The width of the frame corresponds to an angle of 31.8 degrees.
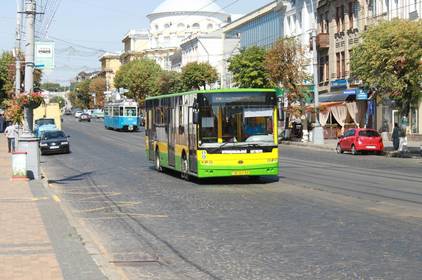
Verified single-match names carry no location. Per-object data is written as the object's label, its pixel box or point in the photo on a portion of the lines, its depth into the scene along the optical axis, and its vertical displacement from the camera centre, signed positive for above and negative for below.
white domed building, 147.88 +20.32
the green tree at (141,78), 117.00 +7.16
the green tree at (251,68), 66.31 +4.76
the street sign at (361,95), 54.04 +1.74
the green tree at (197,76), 95.69 +6.04
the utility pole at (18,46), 43.72 +5.10
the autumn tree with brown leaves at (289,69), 55.47 +3.90
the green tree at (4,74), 82.44 +5.91
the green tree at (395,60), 37.56 +2.99
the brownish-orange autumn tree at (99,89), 183.75 +8.64
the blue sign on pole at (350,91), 56.04 +2.13
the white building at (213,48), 112.01 +11.36
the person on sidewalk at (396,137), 40.00 -1.03
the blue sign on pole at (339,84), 59.50 +2.90
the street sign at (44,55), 23.09 +2.18
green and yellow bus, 21.75 -0.33
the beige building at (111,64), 195.50 +15.99
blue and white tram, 78.62 +0.78
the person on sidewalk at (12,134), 39.22 -0.49
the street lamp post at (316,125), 52.22 -0.39
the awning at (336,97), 57.31 +1.76
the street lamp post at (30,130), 22.23 -0.15
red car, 41.00 -1.24
